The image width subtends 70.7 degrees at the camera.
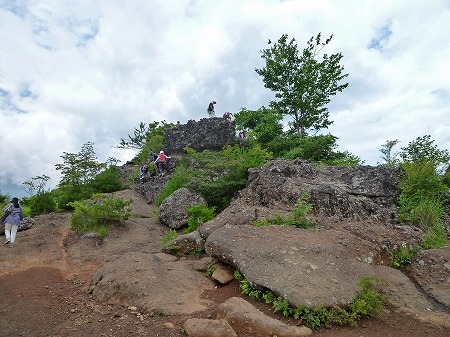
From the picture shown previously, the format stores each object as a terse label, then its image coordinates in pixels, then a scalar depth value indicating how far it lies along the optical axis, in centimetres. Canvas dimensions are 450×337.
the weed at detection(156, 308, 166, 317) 613
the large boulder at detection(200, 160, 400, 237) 1020
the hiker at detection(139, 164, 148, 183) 2190
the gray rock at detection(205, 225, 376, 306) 619
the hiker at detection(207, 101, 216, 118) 2740
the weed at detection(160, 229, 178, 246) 1047
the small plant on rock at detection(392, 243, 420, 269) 769
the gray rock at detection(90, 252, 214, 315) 652
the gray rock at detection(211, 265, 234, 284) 760
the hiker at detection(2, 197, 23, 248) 1161
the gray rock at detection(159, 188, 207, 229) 1314
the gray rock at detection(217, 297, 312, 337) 533
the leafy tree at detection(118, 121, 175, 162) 2652
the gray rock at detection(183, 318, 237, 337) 513
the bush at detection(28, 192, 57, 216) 1684
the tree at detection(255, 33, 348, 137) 2644
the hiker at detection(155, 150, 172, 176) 2139
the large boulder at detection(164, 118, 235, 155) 2422
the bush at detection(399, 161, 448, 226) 974
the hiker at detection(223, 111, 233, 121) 2869
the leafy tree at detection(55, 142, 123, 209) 1791
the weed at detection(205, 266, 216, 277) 812
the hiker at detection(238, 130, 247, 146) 2380
